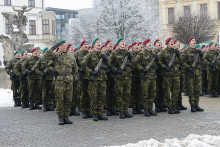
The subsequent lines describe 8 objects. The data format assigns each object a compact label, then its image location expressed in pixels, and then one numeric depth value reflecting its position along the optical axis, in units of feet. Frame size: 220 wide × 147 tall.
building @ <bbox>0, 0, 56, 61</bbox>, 166.40
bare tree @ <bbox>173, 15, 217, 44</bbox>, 104.83
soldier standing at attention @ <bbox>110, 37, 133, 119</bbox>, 29.86
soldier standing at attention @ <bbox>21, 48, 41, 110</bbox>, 38.29
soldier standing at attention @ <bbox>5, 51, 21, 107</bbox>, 42.27
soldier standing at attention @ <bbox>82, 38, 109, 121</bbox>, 29.01
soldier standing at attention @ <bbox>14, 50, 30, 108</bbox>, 40.09
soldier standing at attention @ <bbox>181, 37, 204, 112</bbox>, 31.76
